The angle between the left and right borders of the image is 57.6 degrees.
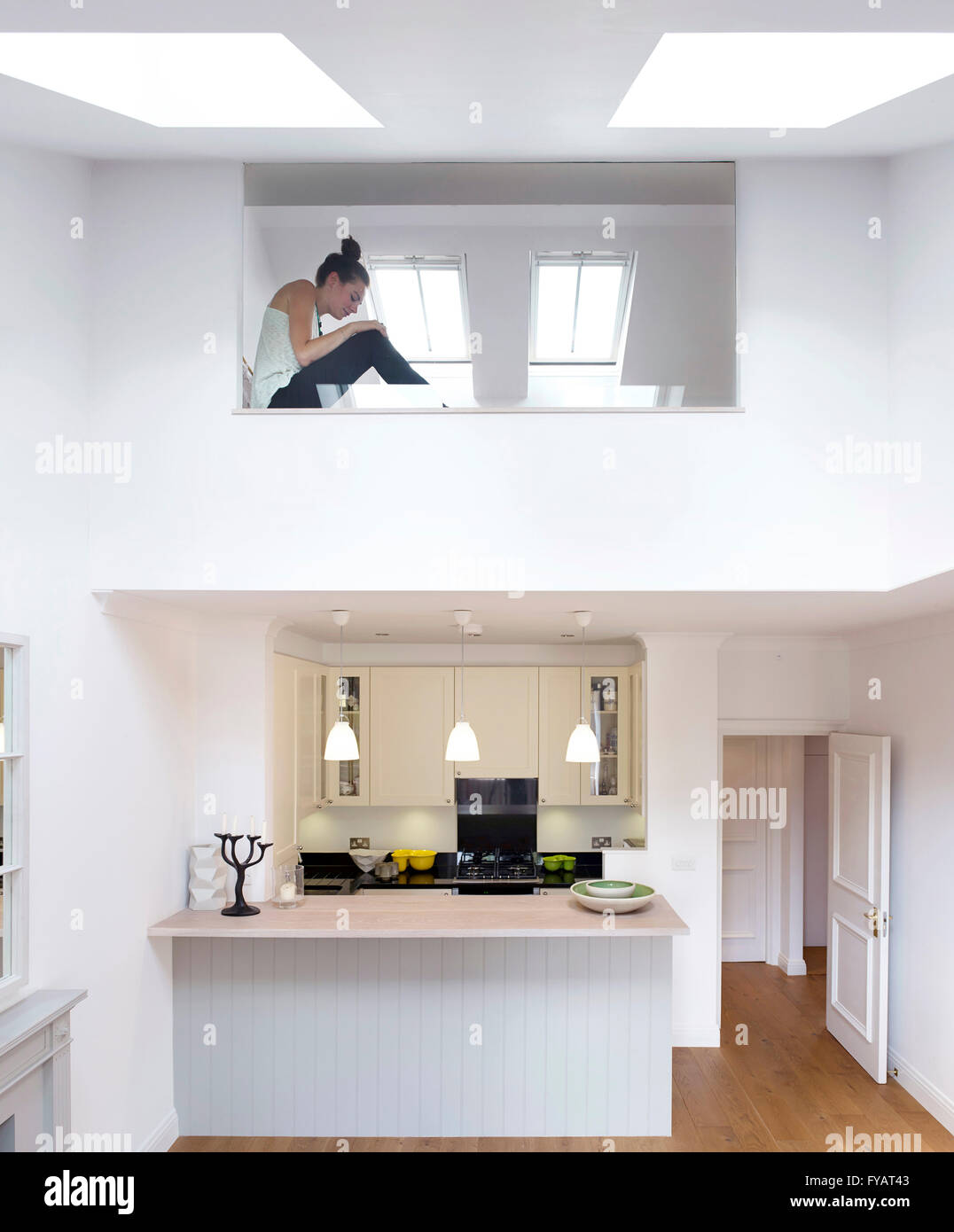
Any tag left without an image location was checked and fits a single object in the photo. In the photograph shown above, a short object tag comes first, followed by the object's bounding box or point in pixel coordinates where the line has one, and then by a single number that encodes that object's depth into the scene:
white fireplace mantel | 2.40
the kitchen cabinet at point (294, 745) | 4.54
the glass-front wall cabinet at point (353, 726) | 6.10
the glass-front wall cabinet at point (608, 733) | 5.99
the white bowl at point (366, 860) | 6.16
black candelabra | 3.91
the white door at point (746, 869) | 6.88
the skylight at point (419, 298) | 3.20
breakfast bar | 3.99
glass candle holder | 4.08
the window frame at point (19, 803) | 2.60
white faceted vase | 3.97
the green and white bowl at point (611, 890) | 4.12
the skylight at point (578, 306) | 3.16
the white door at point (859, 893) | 4.55
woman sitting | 3.20
